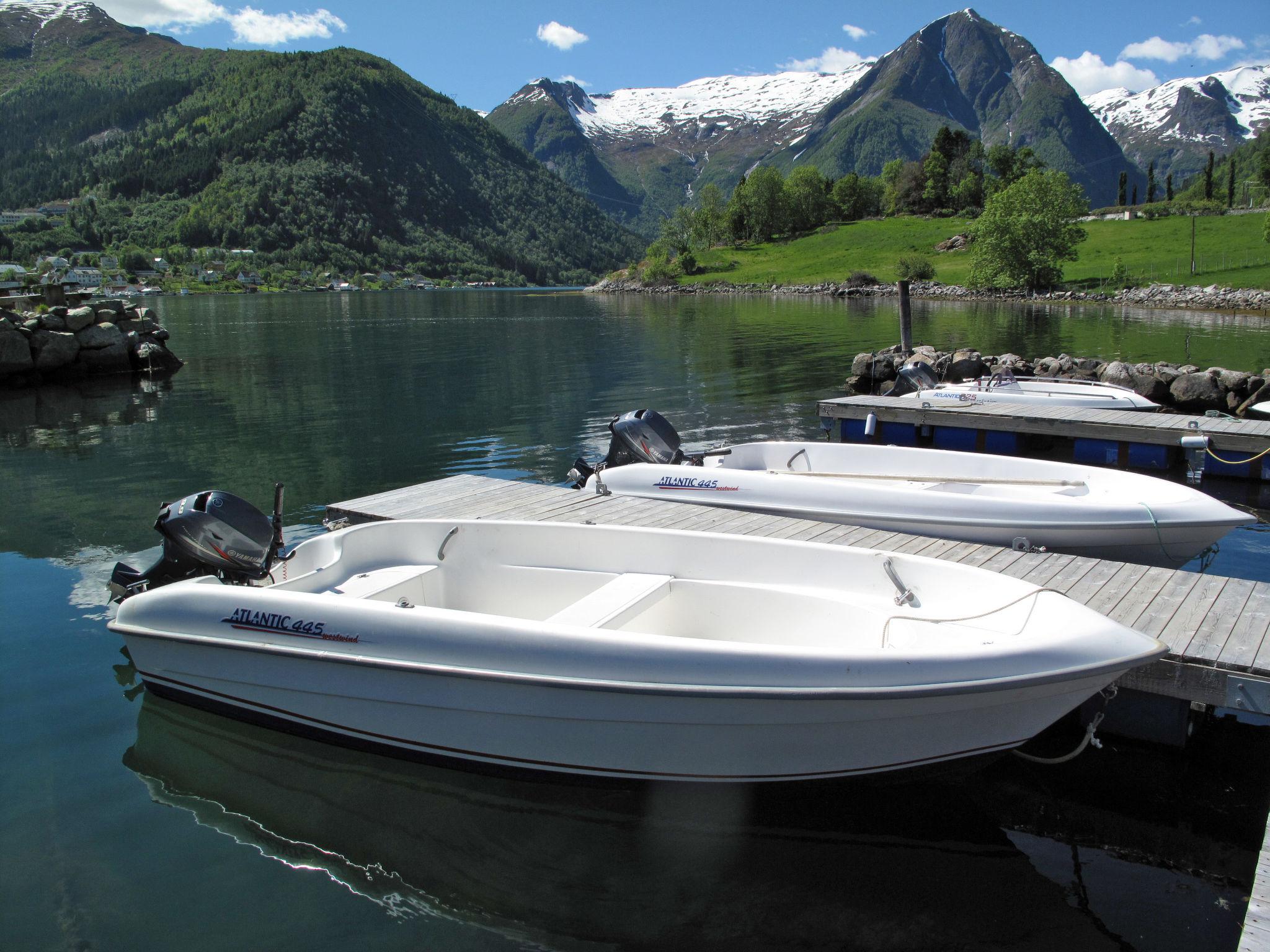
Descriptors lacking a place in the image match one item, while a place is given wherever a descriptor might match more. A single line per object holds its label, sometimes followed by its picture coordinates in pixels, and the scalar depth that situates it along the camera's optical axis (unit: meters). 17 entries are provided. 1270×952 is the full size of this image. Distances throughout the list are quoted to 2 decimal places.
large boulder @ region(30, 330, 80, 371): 29.98
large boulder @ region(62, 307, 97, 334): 31.52
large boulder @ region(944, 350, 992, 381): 23.22
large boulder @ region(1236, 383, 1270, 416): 17.88
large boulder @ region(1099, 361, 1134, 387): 20.08
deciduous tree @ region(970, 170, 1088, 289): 66.62
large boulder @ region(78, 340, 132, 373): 31.66
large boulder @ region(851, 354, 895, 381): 24.92
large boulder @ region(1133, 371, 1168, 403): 19.81
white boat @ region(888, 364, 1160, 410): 17.27
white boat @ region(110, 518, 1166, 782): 4.75
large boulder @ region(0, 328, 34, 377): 28.81
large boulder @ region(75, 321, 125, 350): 31.56
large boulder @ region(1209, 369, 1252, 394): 18.70
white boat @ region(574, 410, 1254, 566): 8.55
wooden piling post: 24.83
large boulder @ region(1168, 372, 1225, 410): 19.03
